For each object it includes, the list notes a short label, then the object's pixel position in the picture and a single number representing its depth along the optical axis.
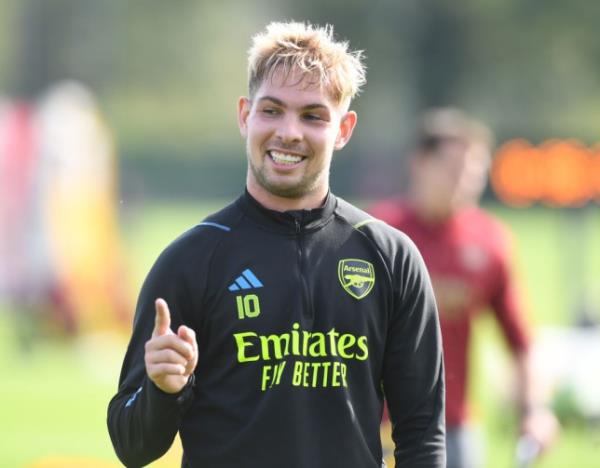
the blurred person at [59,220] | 37.25
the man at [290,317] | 7.88
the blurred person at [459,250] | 14.48
